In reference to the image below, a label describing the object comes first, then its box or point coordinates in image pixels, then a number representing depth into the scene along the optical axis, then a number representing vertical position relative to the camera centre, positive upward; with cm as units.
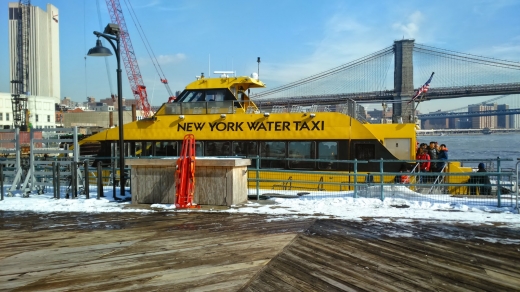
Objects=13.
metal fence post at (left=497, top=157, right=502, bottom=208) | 901 -106
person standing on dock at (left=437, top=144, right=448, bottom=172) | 1297 -41
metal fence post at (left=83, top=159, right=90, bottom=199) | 1064 -86
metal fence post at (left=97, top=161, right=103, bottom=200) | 1059 -81
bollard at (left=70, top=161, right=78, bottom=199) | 1078 -83
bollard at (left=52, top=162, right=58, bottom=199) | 1097 -99
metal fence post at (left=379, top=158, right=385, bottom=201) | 977 -89
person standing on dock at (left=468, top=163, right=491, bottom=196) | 1191 -123
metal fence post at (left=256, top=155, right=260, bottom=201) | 1047 -75
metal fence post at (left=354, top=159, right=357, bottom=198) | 1009 -82
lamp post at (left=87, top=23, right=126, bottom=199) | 1055 +210
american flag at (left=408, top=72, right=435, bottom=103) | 1759 +203
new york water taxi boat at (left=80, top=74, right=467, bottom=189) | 1309 +29
